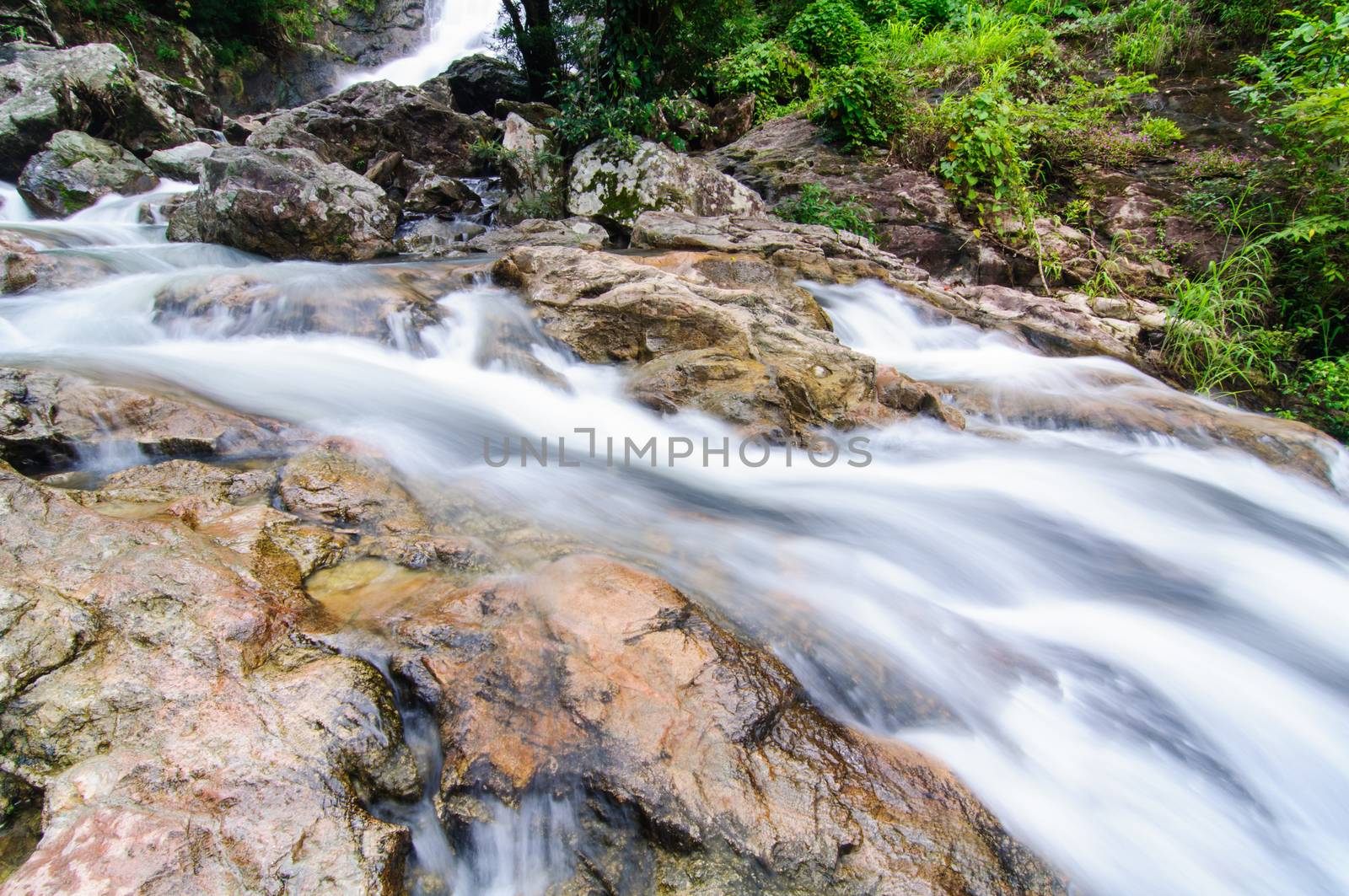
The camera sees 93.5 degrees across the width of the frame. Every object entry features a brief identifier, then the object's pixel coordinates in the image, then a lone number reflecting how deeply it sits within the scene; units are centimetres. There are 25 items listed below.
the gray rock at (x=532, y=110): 1129
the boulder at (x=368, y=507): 237
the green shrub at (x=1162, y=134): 846
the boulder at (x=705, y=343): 415
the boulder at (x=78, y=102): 818
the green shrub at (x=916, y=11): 1333
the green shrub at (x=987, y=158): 816
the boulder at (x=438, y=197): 908
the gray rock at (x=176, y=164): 907
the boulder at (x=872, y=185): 833
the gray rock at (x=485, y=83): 1453
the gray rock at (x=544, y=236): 737
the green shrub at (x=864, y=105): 933
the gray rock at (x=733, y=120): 1144
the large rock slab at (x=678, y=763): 156
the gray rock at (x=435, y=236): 763
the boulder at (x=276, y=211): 626
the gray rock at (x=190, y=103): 1042
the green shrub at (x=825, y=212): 838
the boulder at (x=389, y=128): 1030
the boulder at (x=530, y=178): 858
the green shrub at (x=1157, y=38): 978
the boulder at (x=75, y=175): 772
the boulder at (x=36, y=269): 469
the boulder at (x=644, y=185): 809
